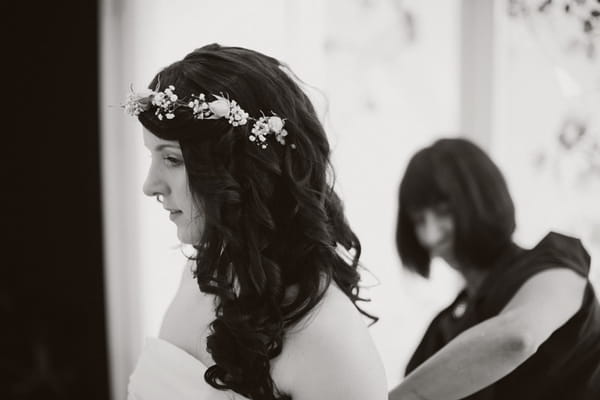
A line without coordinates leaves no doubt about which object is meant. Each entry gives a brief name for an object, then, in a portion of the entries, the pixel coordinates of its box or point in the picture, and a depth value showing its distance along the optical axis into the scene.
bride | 1.06
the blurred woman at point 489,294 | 1.27
